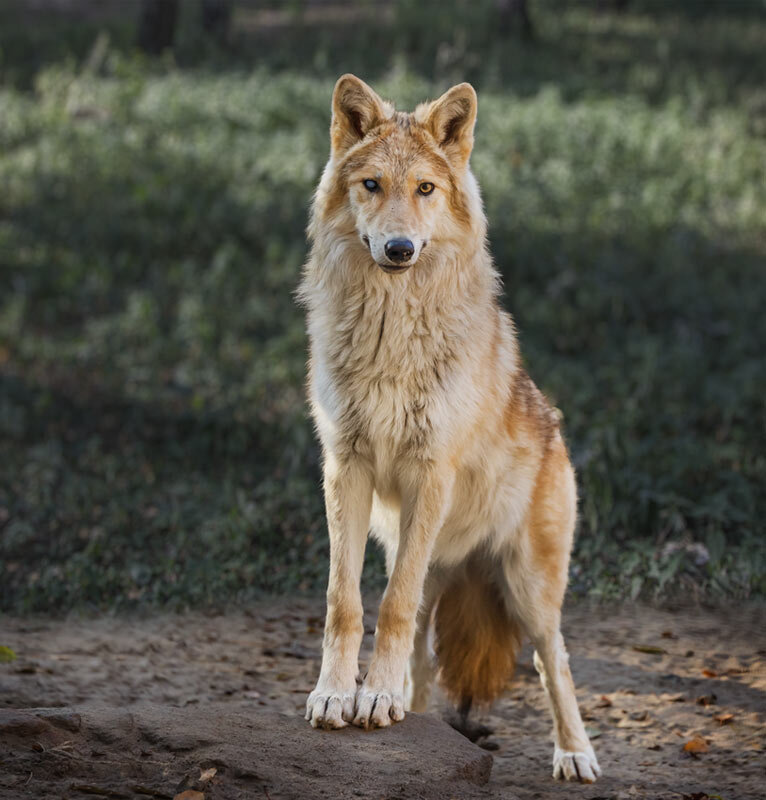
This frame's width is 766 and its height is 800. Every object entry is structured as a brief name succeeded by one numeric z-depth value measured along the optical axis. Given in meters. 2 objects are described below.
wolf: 8.47
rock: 7.02
